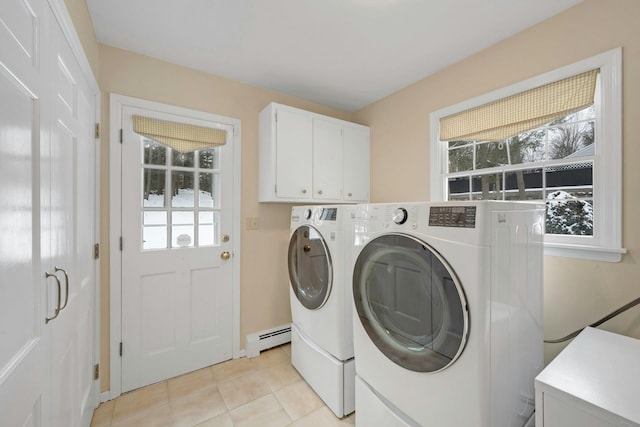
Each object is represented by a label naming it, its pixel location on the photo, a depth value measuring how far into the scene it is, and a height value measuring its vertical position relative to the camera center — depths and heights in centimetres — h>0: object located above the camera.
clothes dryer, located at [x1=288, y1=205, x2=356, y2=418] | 163 -60
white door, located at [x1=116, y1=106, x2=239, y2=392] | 186 -32
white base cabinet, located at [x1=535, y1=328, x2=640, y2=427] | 73 -55
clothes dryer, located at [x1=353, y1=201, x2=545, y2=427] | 96 -42
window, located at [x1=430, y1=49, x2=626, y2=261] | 134 +38
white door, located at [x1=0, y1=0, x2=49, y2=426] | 64 -2
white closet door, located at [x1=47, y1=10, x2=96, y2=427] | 96 -6
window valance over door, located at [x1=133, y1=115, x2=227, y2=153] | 188 +61
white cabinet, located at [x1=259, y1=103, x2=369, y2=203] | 221 +51
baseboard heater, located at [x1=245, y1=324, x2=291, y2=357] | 230 -115
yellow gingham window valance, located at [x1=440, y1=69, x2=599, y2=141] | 145 +65
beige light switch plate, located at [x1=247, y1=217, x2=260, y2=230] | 233 -9
